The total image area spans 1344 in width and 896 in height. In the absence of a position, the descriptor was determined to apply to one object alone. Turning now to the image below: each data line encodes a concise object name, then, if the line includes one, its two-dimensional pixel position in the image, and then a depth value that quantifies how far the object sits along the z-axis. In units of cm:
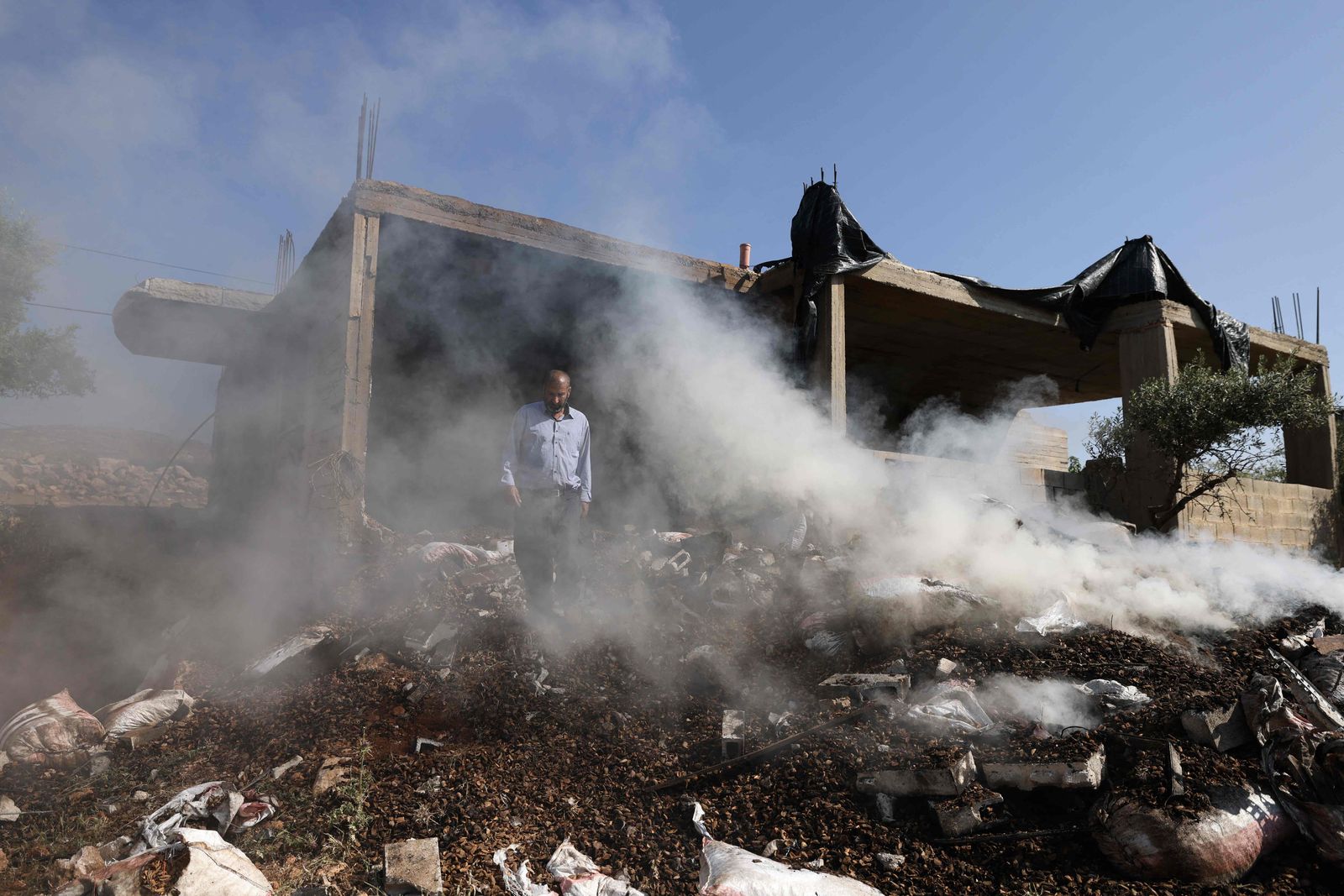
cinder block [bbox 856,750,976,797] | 276
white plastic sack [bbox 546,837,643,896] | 243
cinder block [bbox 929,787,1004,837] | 265
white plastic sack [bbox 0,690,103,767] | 339
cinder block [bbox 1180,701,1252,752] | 289
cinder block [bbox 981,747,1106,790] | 272
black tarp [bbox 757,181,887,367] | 678
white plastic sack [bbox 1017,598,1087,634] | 414
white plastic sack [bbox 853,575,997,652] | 414
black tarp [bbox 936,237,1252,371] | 784
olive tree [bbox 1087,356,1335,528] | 703
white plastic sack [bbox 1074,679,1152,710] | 336
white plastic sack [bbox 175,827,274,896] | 226
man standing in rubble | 481
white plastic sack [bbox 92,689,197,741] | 367
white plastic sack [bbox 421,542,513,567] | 533
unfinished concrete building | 572
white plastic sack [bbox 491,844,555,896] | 239
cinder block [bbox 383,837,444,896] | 237
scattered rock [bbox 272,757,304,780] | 311
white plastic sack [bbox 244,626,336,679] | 419
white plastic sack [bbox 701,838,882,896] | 228
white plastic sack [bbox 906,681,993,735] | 323
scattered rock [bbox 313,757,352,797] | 297
